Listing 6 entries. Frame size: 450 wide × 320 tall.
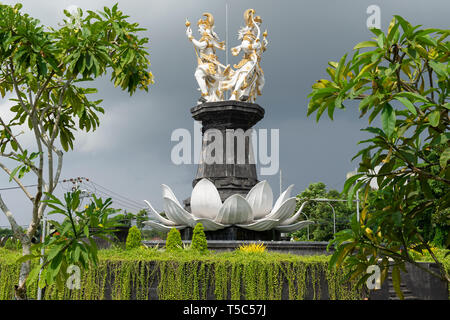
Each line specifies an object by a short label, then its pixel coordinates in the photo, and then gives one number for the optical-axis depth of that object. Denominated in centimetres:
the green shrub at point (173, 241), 1127
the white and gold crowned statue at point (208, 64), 1526
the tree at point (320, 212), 3581
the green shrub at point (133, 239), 1136
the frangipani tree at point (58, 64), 611
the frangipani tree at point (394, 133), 386
